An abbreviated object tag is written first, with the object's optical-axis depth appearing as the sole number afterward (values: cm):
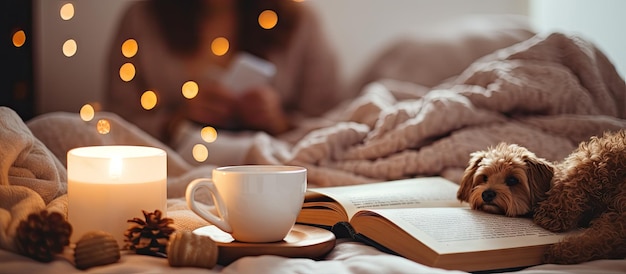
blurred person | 204
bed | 120
